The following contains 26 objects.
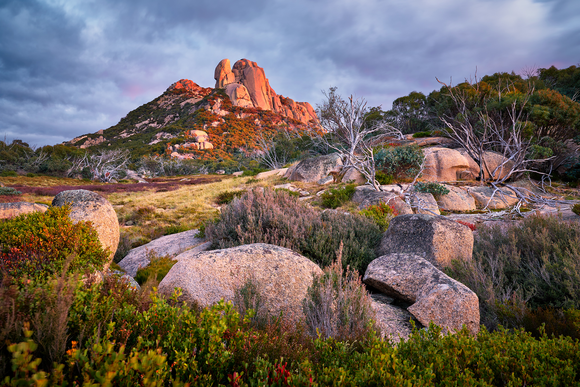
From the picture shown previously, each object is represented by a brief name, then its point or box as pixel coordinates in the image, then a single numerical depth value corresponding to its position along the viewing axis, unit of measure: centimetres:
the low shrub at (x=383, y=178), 1434
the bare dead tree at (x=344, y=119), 1705
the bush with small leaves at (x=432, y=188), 1150
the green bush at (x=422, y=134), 2410
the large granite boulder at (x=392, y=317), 304
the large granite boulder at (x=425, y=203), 970
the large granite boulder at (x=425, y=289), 298
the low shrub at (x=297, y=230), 500
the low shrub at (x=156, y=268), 421
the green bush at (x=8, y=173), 2774
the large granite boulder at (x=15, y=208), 497
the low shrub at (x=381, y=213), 716
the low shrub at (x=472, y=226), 763
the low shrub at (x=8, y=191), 1478
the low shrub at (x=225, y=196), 1331
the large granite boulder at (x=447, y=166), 1550
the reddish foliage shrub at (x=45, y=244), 287
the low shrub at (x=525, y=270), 308
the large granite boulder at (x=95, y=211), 475
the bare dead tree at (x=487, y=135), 1375
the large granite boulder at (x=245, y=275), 335
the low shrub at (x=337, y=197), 1128
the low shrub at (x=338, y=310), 233
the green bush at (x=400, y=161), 1467
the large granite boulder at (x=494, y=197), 1134
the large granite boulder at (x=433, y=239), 479
